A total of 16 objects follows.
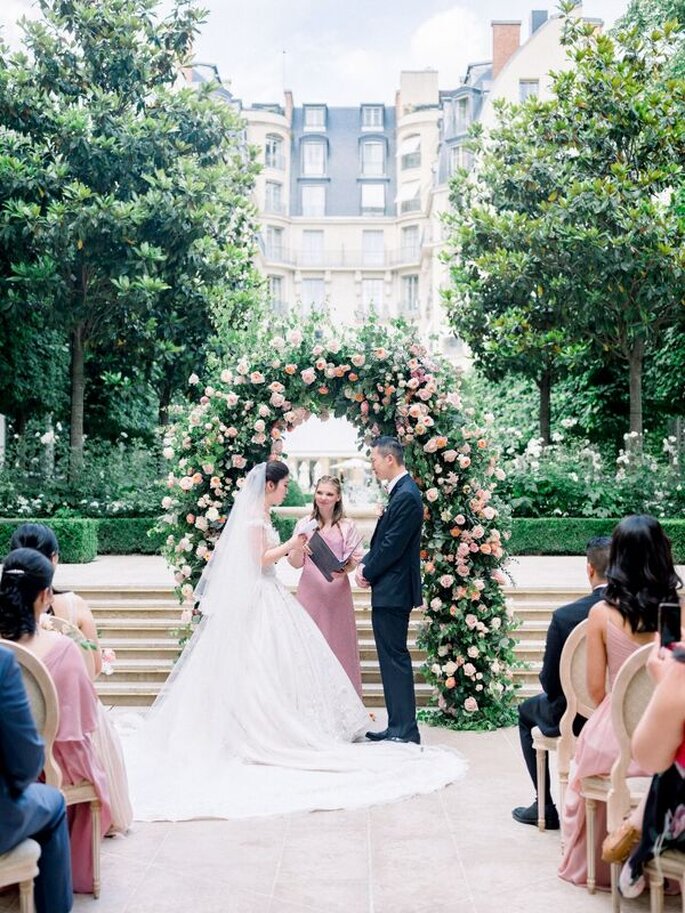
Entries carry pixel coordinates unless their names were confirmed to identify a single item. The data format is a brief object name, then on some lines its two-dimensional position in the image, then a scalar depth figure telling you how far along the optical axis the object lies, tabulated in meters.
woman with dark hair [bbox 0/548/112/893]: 3.90
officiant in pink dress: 7.28
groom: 6.62
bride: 5.58
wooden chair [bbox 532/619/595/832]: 4.59
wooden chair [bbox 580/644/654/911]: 3.75
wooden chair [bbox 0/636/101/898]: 3.76
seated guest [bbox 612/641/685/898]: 3.01
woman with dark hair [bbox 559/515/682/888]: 3.99
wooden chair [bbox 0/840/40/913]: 3.29
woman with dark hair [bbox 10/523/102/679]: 4.72
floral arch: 7.43
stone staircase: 8.13
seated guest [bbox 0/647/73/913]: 3.07
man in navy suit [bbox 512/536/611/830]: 4.78
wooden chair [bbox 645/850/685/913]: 3.36
